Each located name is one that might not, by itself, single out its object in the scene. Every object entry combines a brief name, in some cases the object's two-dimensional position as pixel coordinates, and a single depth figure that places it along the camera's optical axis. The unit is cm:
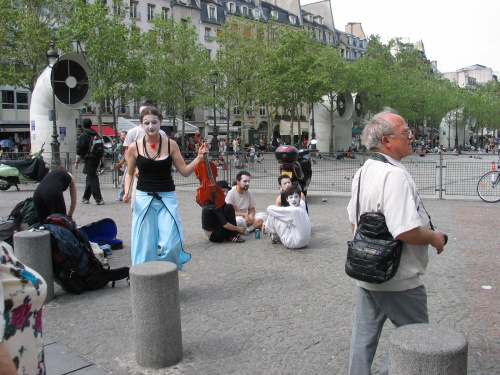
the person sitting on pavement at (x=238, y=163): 1772
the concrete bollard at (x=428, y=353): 215
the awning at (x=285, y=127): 6519
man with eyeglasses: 265
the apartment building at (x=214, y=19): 5078
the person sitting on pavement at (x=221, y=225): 786
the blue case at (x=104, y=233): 735
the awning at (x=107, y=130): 4462
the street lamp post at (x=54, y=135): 1838
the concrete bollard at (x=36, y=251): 489
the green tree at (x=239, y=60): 4094
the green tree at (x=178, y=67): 3656
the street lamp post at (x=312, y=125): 4214
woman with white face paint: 505
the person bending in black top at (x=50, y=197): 633
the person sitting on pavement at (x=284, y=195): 812
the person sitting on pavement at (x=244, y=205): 866
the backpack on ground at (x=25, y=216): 666
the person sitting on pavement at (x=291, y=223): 735
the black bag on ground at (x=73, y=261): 517
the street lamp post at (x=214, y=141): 3134
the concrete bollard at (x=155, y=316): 359
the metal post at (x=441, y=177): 1313
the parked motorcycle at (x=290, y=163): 1012
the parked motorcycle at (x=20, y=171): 1537
